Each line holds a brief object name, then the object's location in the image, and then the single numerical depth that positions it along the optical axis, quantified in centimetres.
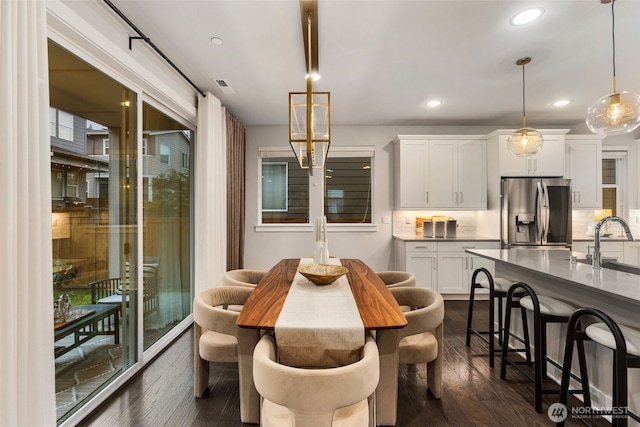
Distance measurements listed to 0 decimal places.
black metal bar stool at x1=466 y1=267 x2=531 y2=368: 250
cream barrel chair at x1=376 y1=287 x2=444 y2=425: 177
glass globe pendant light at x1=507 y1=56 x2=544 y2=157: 315
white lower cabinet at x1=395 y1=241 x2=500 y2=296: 441
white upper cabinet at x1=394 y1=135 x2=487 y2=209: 462
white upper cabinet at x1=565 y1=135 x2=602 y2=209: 456
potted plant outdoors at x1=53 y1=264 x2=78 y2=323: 178
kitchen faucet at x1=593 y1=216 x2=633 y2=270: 216
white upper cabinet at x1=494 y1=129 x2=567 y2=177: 440
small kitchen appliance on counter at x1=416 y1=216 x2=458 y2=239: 463
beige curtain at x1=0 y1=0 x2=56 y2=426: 124
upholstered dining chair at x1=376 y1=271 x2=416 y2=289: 289
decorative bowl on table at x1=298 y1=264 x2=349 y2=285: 214
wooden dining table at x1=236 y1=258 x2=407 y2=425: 153
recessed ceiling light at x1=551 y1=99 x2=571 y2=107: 389
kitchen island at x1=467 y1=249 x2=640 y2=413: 170
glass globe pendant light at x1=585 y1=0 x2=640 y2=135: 209
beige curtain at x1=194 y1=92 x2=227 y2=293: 341
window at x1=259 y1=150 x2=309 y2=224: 505
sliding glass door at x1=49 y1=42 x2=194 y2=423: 182
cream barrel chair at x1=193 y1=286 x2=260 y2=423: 185
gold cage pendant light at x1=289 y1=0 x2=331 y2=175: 193
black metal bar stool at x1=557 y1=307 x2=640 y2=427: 140
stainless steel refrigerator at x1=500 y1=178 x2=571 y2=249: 428
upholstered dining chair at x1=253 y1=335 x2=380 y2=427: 118
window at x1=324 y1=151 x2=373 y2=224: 507
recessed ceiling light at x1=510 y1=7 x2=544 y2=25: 216
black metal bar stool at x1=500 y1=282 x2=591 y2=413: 185
